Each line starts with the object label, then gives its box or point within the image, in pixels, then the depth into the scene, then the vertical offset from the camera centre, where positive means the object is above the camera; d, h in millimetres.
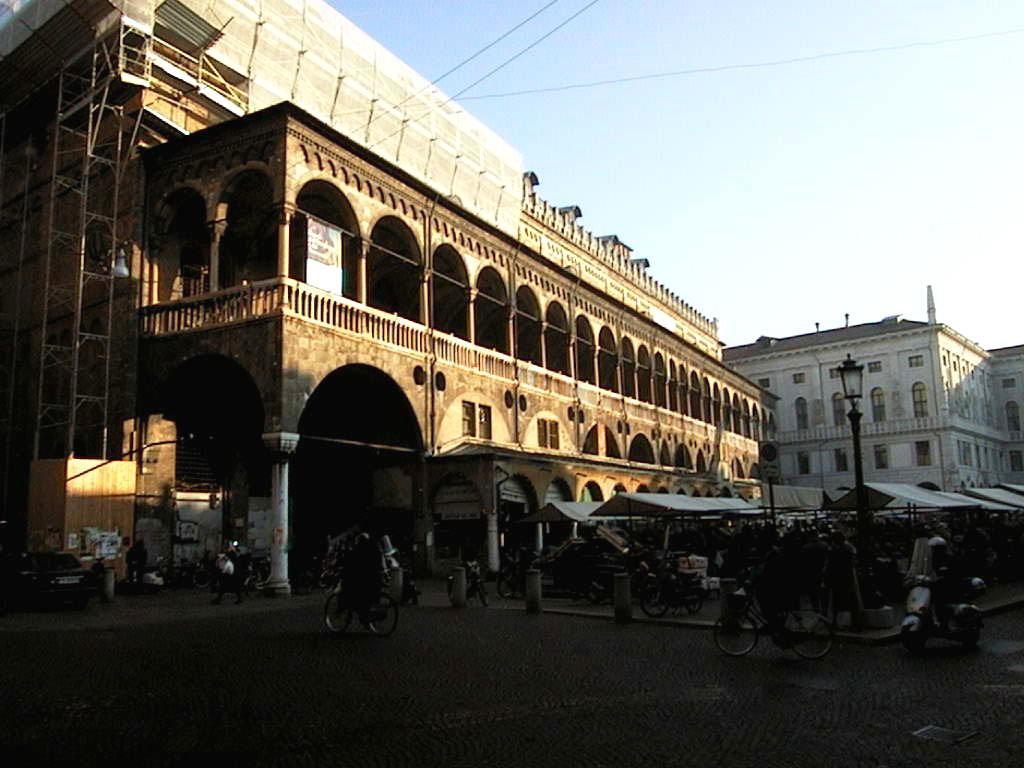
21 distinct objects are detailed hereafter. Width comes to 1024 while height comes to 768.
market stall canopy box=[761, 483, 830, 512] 21234 +399
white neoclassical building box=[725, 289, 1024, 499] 69312 +8509
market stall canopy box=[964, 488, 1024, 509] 27305 +389
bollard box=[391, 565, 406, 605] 18750 -1231
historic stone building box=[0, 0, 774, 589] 22219 +6453
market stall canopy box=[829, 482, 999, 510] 19388 +284
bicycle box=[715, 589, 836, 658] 11062 -1434
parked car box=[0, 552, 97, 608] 18078 -933
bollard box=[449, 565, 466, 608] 18344 -1356
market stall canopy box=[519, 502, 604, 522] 22484 +162
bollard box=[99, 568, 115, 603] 19547 -1195
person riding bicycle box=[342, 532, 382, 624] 13367 -731
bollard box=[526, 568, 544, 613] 17438 -1387
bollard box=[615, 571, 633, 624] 15805 -1423
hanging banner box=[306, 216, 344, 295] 22191 +6711
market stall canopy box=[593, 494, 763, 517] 20891 +270
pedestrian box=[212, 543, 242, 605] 19281 -1019
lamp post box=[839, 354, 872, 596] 13844 +1121
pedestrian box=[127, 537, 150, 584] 20953 -683
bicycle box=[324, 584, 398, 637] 13461 -1330
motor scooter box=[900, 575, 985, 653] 11492 -1401
